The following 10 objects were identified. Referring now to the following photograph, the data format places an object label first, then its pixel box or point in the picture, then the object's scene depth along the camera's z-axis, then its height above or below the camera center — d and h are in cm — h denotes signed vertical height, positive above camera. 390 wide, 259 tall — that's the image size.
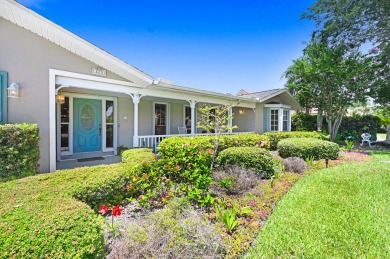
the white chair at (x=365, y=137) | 1510 -69
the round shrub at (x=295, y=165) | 648 -128
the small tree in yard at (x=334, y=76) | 1338 +371
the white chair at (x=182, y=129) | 1170 -10
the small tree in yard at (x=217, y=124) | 629 +12
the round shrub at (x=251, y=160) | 571 -96
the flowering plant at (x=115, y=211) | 274 -120
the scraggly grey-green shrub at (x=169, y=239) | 235 -146
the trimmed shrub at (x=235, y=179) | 458 -129
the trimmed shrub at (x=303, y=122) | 1898 +60
